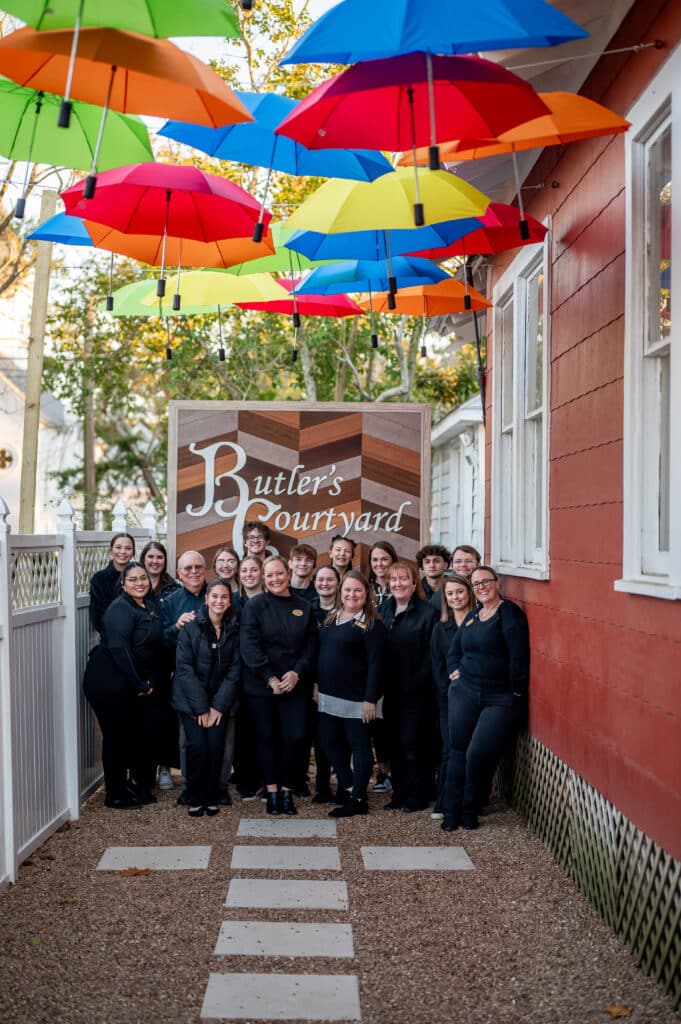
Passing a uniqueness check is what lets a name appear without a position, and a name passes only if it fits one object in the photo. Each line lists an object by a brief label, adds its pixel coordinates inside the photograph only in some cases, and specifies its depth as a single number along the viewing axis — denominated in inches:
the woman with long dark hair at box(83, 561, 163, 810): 315.6
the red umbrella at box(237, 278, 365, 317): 372.2
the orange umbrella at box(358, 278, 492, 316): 336.2
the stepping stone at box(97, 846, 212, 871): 257.6
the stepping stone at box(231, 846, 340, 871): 257.4
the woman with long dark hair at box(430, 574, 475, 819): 305.9
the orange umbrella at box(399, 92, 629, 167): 195.6
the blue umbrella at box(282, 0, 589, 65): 165.0
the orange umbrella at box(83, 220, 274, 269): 302.7
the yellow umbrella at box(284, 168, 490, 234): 242.5
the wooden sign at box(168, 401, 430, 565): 403.9
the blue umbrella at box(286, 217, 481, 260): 276.7
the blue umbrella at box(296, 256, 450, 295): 311.6
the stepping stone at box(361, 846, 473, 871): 257.4
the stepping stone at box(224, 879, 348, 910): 228.1
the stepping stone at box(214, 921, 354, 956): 199.8
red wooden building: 182.9
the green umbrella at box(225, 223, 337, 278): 341.7
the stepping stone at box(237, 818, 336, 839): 289.0
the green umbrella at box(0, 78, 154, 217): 246.2
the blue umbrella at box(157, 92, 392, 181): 253.8
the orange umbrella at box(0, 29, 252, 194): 177.6
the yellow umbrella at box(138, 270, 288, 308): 346.0
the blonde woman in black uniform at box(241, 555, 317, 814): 319.3
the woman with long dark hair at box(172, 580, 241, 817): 320.5
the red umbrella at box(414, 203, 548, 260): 269.9
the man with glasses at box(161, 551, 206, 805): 343.3
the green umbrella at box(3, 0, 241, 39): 179.8
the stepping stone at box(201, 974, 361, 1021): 171.0
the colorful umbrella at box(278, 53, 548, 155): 182.2
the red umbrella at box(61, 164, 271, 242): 258.4
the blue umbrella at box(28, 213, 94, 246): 299.4
